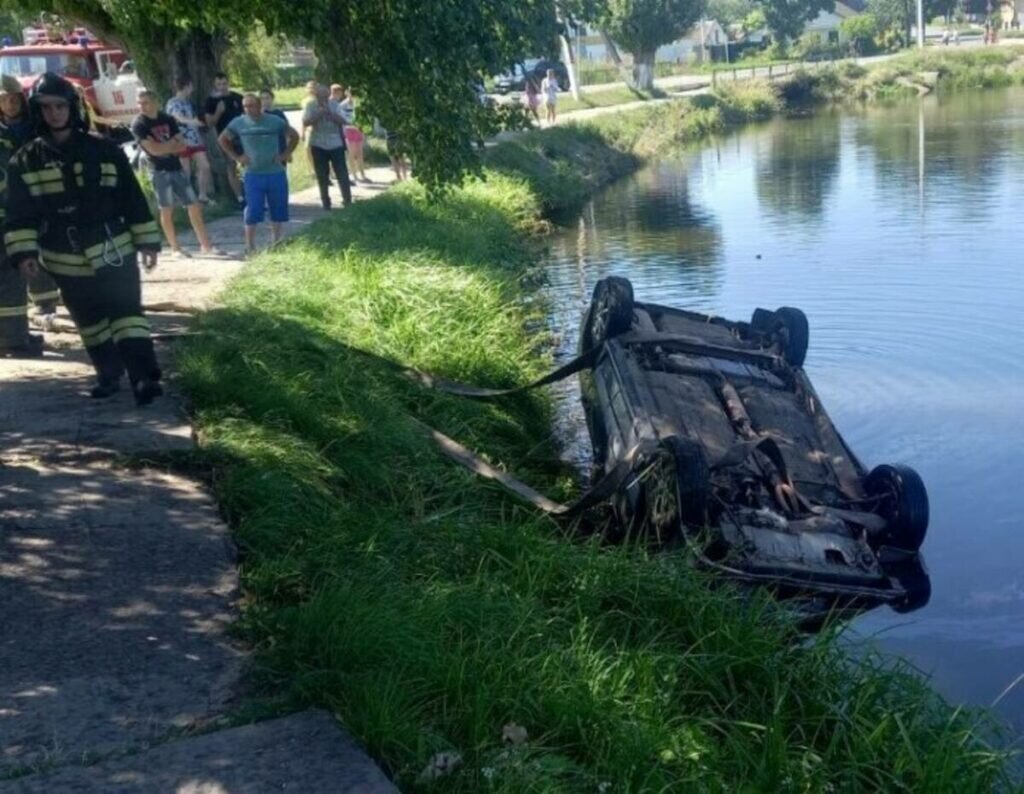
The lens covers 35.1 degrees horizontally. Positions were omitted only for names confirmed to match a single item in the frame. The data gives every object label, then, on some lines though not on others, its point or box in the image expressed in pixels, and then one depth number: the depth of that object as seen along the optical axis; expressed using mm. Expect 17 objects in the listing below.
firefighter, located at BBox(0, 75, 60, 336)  10109
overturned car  7883
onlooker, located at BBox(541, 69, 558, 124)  37438
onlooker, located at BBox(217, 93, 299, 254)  15516
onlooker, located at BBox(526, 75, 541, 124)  35469
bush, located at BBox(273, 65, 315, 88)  52978
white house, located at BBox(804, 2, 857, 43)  79981
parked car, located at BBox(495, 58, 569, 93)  42375
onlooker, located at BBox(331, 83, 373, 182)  24391
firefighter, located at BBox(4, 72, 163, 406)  8539
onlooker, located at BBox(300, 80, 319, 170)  19059
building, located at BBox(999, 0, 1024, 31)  86312
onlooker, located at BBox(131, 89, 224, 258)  15016
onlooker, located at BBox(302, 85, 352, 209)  19109
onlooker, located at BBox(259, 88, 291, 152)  15688
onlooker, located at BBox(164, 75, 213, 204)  18625
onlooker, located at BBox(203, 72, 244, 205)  19000
